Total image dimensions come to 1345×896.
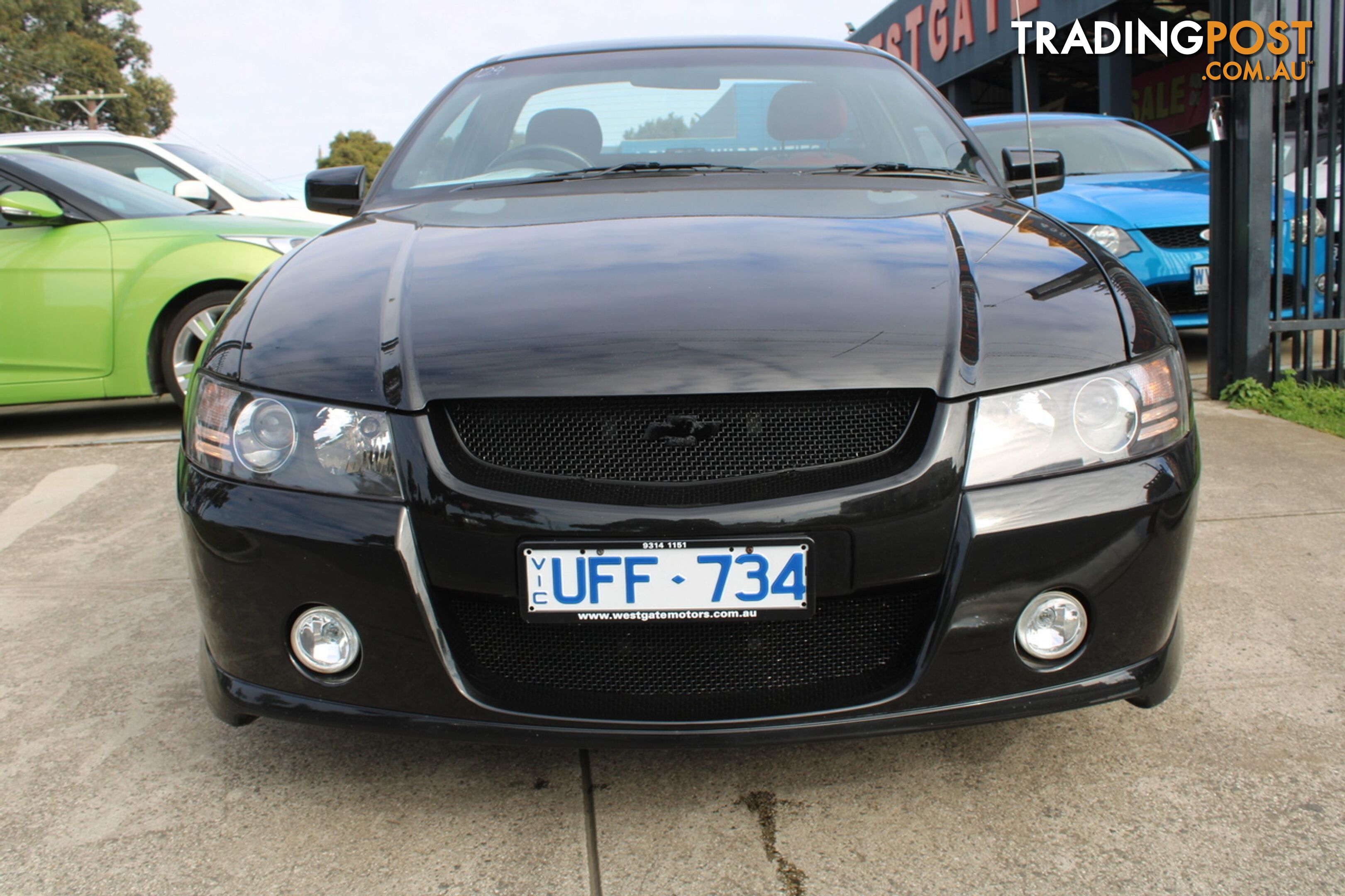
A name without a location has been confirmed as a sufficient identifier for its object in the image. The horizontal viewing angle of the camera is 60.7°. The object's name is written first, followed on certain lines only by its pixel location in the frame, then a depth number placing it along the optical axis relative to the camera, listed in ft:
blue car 17.97
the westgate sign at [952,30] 55.01
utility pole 139.54
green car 16.17
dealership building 53.83
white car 23.85
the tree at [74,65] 143.23
